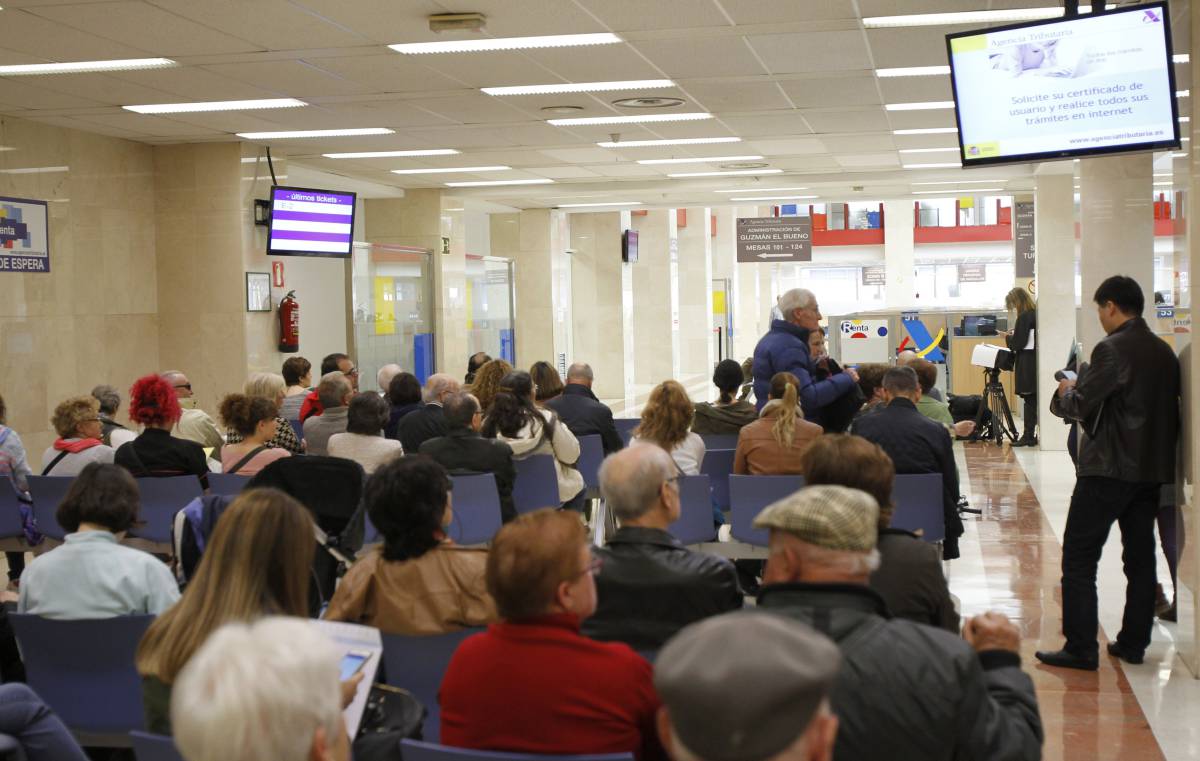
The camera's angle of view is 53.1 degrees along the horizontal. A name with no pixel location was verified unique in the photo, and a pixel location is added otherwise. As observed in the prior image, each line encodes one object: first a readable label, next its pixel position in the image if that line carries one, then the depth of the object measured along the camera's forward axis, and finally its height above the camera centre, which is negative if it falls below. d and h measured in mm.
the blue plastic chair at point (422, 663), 3076 -846
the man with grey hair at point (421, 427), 6719 -515
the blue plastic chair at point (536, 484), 6297 -798
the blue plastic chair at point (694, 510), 5578 -847
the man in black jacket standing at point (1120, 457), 4922 -573
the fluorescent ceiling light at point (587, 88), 8484 +1741
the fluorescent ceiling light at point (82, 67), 7395 +1721
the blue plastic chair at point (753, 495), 5348 -753
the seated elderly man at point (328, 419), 6809 -463
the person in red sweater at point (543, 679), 2156 -632
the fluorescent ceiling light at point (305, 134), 10398 +1782
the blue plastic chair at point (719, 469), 6516 -775
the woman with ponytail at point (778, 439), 5641 -536
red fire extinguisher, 11672 +150
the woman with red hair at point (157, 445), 5777 -503
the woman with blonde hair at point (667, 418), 5719 -424
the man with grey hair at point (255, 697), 1387 -419
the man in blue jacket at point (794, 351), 6504 -141
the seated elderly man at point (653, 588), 2836 -614
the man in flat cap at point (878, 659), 1955 -562
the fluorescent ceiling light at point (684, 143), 11594 +1823
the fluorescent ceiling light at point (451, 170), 13522 +1858
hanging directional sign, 23750 +1734
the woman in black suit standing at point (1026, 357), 13422 -421
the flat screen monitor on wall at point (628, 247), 21500 +1497
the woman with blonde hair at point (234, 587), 2414 -507
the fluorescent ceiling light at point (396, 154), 11930 +1819
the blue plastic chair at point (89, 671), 3064 -857
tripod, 13453 -1004
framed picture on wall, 11141 +437
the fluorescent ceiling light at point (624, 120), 10109 +1781
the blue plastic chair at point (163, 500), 5578 -740
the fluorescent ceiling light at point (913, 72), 8125 +1714
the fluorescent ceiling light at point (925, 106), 9688 +1760
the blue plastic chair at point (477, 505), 5508 -796
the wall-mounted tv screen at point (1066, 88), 5145 +1043
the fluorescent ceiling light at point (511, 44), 7039 +1713
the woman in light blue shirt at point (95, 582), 3184 -635
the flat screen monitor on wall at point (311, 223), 11008 +1077
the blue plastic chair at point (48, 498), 5629 -729
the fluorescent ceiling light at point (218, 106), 8930 +1758
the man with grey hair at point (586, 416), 7277 -517
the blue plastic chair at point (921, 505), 5172 -794
